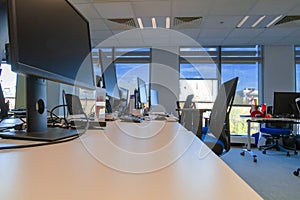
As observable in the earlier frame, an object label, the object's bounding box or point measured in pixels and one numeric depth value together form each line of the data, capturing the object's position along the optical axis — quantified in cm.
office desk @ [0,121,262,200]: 38
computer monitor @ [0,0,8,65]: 100
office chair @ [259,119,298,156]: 470
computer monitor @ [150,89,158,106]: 475
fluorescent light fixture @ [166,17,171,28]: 427
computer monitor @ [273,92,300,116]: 387
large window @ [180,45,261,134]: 604
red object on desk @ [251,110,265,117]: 447
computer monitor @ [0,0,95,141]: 71
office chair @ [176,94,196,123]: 448
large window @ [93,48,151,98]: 629
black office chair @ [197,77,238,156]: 190
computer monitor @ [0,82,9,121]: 187
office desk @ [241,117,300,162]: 378
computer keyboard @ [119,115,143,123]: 181
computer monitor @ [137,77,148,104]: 302
